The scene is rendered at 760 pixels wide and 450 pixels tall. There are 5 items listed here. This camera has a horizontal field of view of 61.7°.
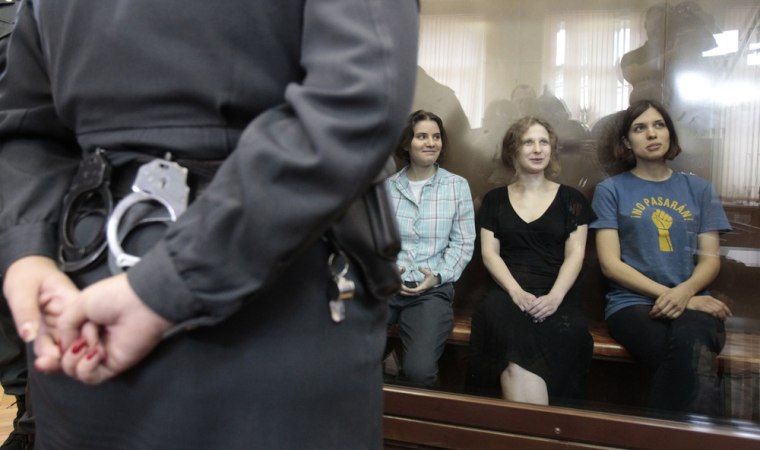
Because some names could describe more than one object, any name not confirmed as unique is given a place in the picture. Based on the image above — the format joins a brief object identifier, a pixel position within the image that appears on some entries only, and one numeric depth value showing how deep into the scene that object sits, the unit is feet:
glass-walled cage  6.42
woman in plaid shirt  7.04
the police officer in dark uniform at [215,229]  1.56
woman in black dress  6.55
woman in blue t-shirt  6.25
